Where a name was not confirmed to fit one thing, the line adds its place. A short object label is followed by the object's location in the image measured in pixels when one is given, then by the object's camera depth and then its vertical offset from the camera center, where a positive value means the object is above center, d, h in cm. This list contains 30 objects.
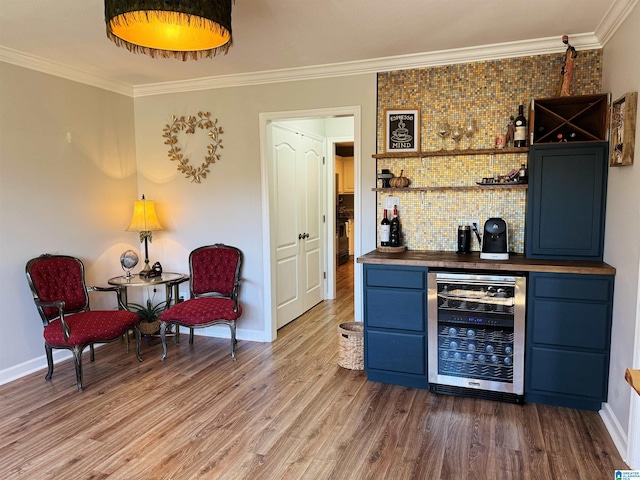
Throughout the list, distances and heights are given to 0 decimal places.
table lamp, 418 -20
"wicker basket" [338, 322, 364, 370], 349 -120
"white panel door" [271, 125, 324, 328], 450 -24
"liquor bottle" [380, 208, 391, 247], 358 -27
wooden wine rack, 290 +55
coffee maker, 310 -30
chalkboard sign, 356 +56
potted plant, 430 -116
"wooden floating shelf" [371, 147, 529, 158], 324 +35
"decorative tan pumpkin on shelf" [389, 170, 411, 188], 354 +14
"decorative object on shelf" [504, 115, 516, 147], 326 +48
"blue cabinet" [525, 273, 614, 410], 270 -89
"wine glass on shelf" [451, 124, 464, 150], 341 +50
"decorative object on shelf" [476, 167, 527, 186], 324 +14
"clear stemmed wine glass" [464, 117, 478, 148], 338 +54
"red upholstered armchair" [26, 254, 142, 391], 320 -91
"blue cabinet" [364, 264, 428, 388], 309 -90
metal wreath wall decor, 421 +59
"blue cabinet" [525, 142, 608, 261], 291 -3
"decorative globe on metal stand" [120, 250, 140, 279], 394 -53
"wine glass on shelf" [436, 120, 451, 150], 345 +54
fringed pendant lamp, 182 +78
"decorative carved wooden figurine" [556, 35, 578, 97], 294 +86
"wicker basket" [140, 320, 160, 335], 430 -124
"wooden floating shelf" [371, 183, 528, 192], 322 +8
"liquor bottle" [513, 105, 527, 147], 319 +48
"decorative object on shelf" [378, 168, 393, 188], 359 +18
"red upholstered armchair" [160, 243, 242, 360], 388 -74
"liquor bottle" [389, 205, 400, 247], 358 -28
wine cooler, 287 -92
